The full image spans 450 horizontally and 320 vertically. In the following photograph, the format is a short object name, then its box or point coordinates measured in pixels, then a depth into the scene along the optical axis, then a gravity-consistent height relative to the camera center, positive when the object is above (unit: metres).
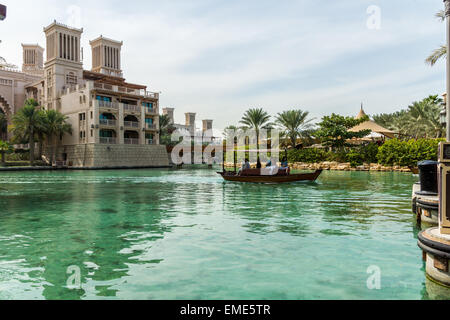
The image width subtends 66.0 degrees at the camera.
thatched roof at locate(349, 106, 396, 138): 40.00 +3.20
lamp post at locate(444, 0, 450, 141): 5.18 +1.79
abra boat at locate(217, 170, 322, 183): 20.77 -1.33
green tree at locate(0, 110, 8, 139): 51.67 +4.97
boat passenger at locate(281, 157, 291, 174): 22.00 -0.66
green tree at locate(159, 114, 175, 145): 57.34 +4.54
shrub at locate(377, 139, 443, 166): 30.33 +0.36
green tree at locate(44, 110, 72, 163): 44.27 +4.22
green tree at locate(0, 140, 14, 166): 41.38 +1.14
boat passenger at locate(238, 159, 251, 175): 22.57 -0.73
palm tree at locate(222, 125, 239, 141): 55.55 +4.17
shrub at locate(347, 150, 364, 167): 37.06 -0.36
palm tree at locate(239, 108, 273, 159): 45.78 +4.88
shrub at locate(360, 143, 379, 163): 36.31 +0.28
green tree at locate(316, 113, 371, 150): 38.72 +2.83
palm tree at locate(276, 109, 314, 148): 43.69 +4.19
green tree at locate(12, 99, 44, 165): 42.41 +4.14
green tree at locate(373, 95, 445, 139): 37.56 +4.21
